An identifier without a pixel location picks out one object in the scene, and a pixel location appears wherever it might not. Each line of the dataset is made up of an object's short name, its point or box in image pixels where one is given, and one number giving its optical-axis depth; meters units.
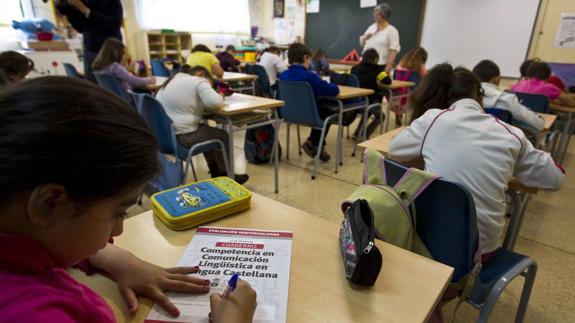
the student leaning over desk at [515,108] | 2.24
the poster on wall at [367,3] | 6.20
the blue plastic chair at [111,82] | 2.98
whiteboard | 4.73
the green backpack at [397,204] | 0.92
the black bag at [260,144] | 3.25
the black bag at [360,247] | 0.63
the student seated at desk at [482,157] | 1.11
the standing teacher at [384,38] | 4.59
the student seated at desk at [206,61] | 3.95
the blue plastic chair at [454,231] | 0.93
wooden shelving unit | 6.73
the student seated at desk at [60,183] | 0.38
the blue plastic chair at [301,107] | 2.88
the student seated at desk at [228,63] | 5.46
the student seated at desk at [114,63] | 3.01
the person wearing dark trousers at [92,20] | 3.00
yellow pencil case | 0.84
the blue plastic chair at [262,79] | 4.19
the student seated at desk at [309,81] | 2.98
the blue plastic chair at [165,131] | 1.97
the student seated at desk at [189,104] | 2.23
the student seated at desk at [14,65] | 2.25
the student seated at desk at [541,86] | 3.08
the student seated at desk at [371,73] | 3.80
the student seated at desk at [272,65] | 4.28
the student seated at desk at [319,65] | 5.55
